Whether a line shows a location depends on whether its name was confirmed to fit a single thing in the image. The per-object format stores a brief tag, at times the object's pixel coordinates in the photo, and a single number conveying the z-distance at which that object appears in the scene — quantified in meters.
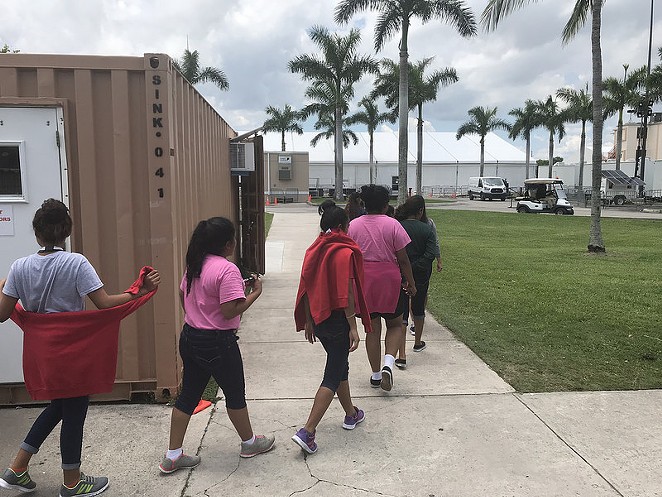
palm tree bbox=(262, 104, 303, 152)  54.28
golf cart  32.56
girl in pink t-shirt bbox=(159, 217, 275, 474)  3.11
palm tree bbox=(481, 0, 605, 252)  13.84
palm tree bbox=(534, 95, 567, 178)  52.00
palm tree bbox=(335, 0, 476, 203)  23.01
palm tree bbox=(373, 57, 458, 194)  35.47
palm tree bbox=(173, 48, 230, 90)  35.62
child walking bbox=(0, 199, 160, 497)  2.83
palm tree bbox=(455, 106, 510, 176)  57.91
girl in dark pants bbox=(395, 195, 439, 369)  5.35
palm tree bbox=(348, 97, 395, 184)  49.69
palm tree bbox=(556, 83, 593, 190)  46.00
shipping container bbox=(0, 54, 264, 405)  4.04
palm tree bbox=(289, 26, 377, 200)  36.16
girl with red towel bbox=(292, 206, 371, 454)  3.58
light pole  37.41
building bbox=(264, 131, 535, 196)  59.41
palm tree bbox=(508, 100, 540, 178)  54.25
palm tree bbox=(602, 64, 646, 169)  39.66
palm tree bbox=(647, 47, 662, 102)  36.53
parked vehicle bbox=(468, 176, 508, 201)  50.59
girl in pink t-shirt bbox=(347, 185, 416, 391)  4.45
